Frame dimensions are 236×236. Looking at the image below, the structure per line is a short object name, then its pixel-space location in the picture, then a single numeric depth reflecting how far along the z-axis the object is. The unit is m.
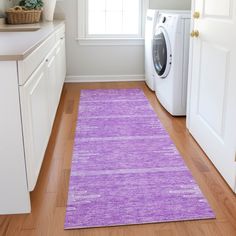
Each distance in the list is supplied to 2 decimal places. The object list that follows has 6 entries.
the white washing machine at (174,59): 3.12
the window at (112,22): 4.67
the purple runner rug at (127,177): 1.80
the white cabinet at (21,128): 1.61
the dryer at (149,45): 3.97
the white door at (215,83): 2.01
